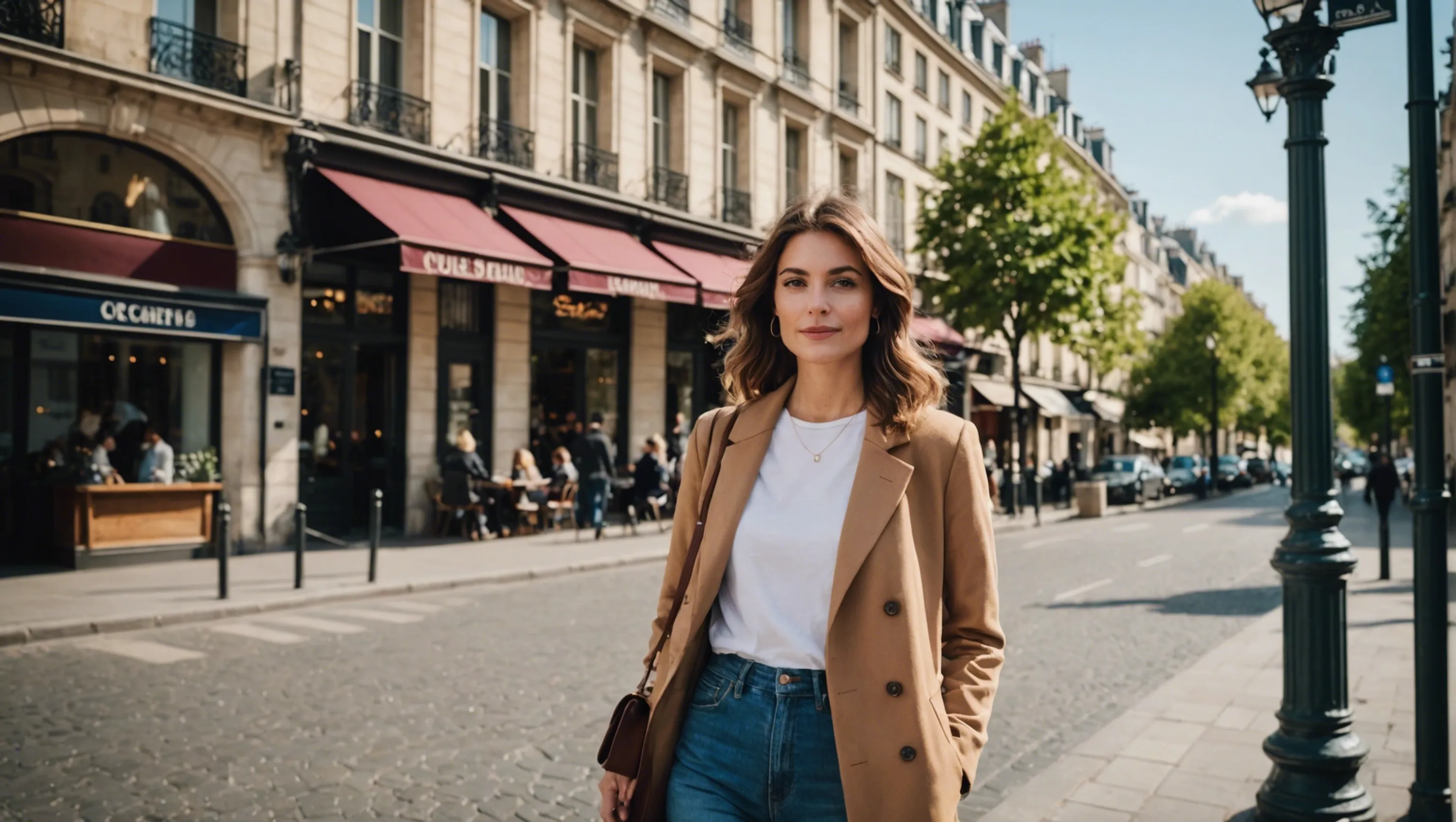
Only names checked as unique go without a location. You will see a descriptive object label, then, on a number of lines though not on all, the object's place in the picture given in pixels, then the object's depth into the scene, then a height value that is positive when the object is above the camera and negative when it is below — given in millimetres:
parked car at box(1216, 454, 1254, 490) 45906 -1879
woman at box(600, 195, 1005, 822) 2047 -320
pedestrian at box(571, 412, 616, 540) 16938 -630
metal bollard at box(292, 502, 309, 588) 10711 -1056
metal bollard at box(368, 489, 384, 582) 11164 -1033
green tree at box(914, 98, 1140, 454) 26578 +4682
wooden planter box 12164 -1010
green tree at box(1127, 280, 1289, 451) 52438 +3189
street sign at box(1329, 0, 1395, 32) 4176 +1616
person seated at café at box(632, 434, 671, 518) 18266 -808
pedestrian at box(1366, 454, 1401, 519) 18156 -961
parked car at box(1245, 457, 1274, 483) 56062 -2143
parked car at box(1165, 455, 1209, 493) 39906 -1667
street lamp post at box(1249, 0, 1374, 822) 3990 -432
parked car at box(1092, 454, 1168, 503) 32594 -1454
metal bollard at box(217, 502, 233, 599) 10062 -1043
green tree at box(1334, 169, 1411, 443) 32500 +4143
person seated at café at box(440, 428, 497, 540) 15961 -667
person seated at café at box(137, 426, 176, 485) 13008 -377
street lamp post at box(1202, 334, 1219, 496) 42906 -298
